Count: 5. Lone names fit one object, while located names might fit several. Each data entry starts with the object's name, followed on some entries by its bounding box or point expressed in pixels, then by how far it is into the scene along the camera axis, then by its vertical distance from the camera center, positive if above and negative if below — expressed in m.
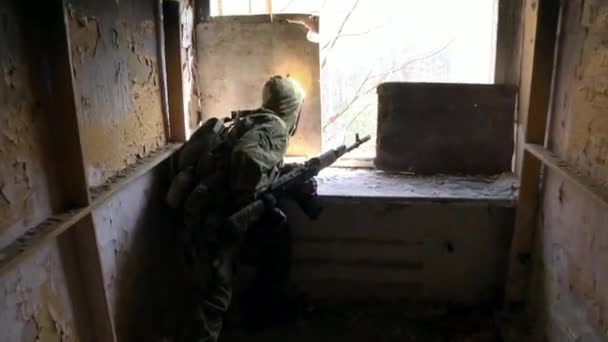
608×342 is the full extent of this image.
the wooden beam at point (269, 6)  2.47 +0.24
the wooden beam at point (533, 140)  1.69 -0.31
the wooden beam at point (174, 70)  2.01 -0.05
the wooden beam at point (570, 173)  1.30 -0.35
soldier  1.83 -0.53
